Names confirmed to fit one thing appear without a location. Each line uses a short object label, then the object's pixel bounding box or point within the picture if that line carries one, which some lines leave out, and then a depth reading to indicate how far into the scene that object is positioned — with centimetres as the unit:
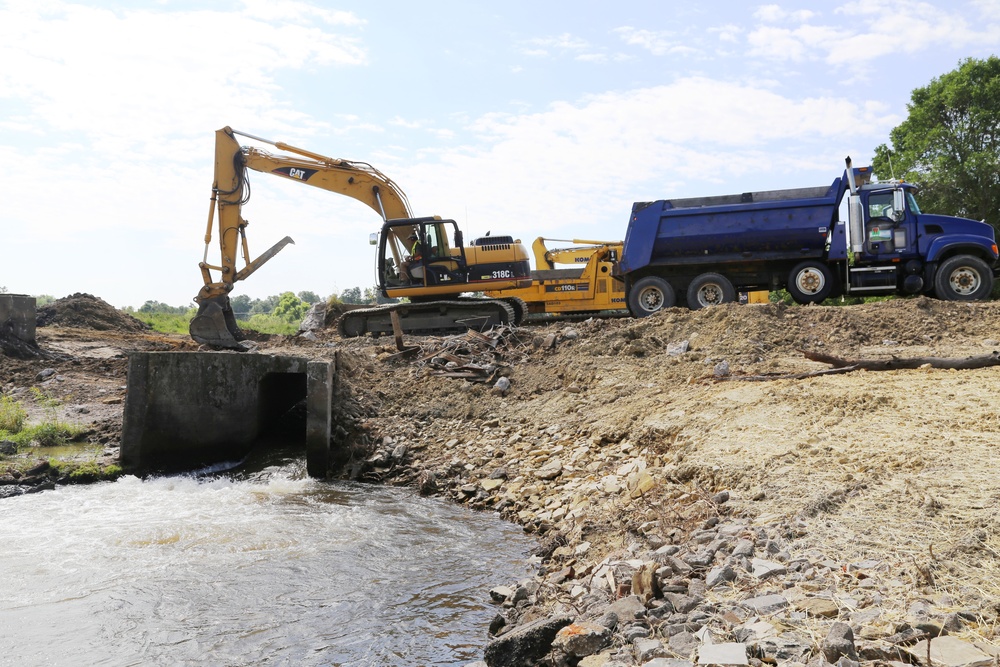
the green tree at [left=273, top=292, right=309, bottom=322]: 5062
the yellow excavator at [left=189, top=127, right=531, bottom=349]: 1446
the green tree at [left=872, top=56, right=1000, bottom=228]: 2309
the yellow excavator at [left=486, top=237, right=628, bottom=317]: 1856
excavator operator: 1487
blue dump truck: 1317
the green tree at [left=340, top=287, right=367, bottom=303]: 5254
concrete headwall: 875
